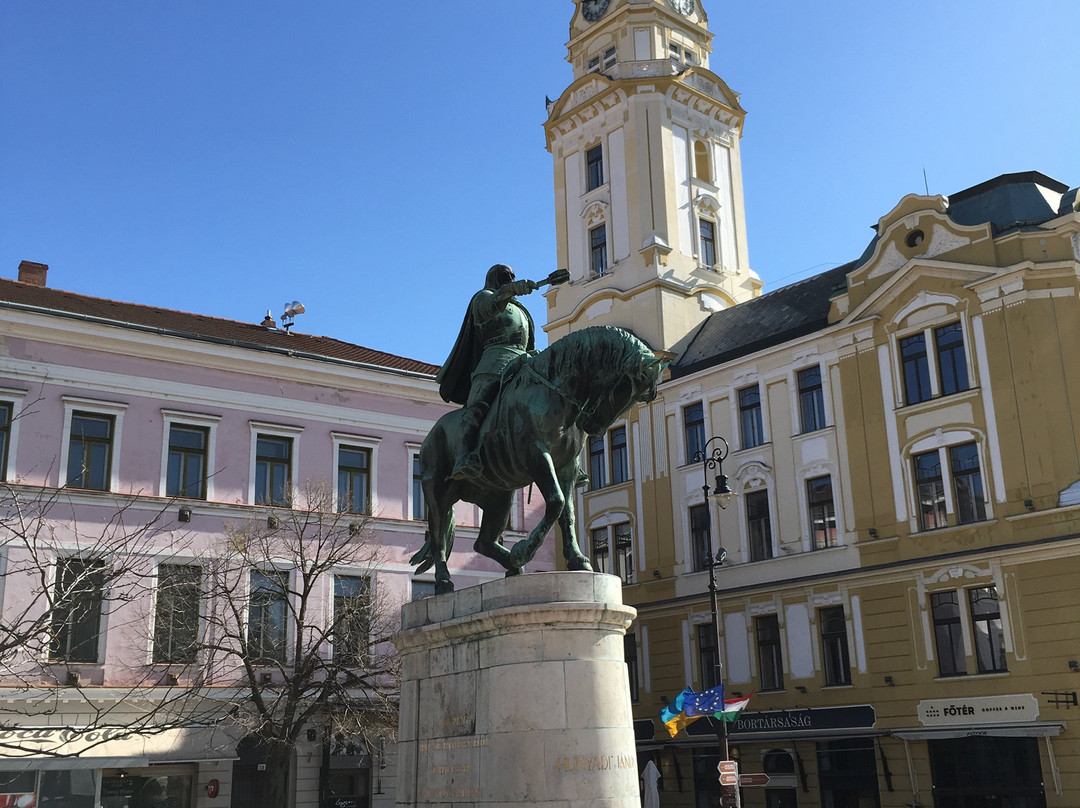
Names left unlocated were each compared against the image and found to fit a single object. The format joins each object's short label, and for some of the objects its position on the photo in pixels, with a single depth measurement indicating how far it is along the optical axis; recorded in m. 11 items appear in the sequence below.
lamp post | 22.89
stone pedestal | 9.16
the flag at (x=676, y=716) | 23.50
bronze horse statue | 10.41
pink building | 25.58
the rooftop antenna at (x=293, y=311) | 36.88
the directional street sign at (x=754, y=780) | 22.23
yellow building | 27.50
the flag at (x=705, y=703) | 23.05
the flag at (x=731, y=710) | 23.03
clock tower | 42.25
